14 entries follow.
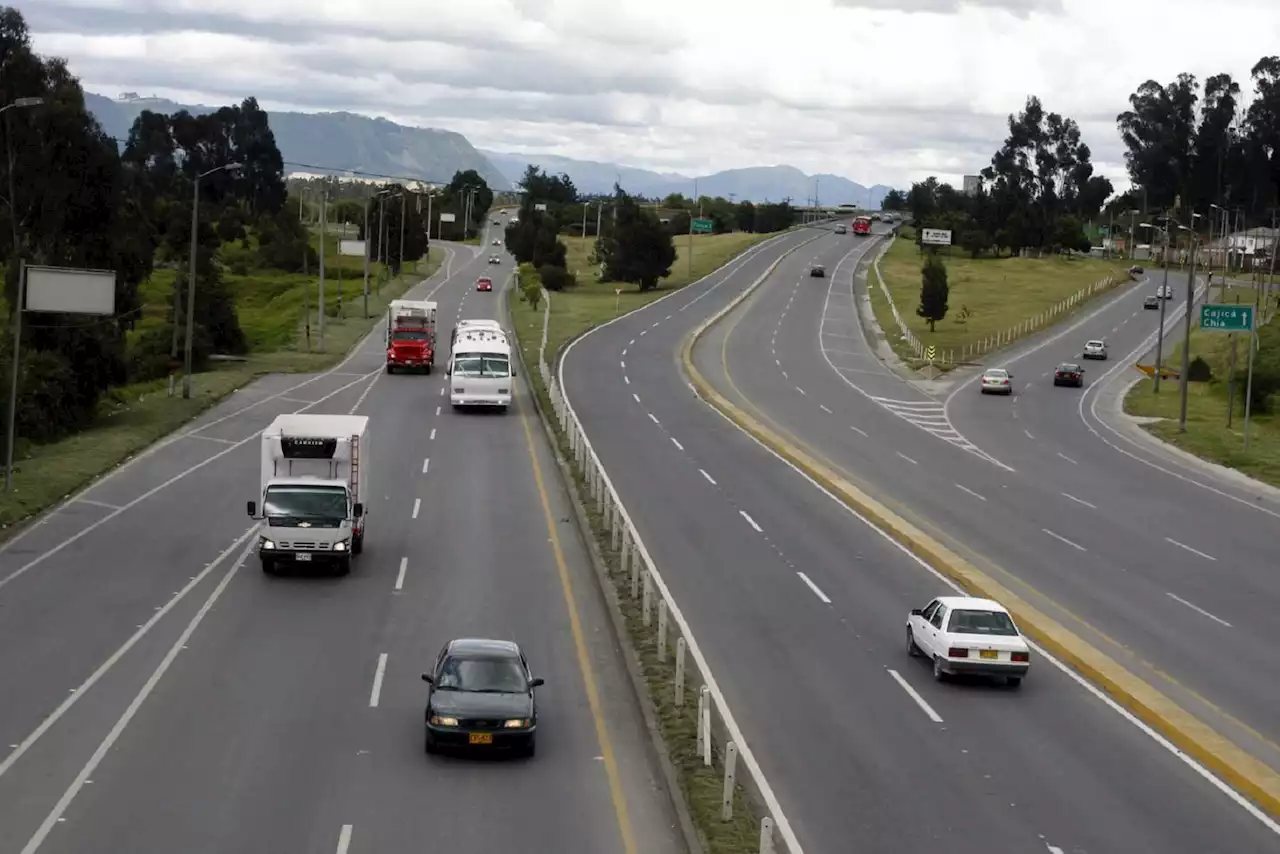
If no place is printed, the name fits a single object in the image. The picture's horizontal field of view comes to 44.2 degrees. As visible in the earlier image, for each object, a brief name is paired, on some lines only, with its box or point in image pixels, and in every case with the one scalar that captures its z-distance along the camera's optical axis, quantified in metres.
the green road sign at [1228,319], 61.16
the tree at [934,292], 100.25
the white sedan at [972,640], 23.53
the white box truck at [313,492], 29.69
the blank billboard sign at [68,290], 42.94
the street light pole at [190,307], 55.72
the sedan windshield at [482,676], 19.31
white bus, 55.53
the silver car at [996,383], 75.06
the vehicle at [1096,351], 96.19
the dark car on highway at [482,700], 18.72
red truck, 68.38
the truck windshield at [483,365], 55.94
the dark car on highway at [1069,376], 81.00
